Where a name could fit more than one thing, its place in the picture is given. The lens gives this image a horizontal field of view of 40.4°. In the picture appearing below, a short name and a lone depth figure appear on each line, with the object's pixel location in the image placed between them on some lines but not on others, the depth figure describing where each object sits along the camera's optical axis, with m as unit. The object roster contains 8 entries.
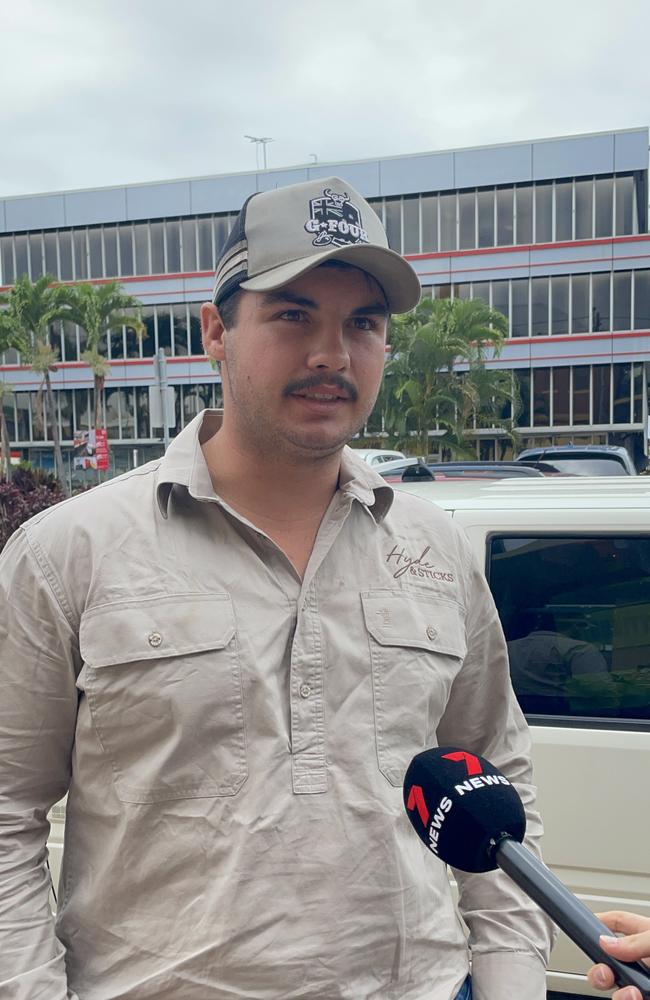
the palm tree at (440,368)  29.45
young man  1.39
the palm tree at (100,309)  31.20
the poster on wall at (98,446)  18.50
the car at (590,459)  11.73
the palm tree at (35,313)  31.02
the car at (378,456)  12.09
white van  2.68
